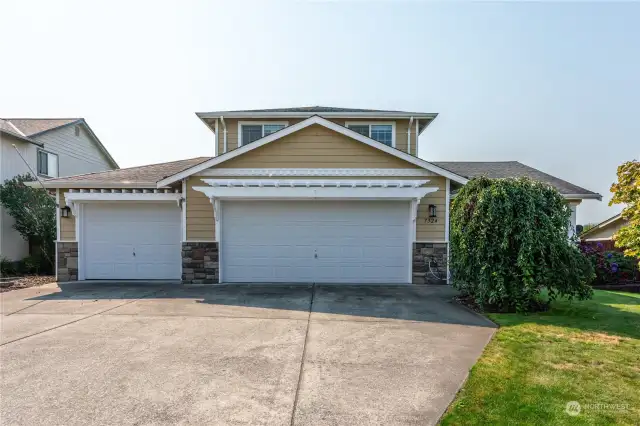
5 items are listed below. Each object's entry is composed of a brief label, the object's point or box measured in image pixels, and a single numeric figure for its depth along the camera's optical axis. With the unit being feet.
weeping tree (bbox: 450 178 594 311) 20.40
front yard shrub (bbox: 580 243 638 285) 32.88
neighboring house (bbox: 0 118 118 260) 42.70
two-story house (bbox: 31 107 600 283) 29.68
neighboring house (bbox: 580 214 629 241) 52.34
